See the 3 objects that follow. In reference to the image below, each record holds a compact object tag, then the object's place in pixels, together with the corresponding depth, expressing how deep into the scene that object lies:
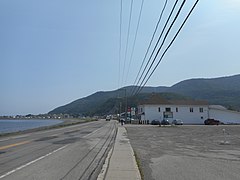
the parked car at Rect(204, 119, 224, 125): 44.27
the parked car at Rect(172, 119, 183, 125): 45.58
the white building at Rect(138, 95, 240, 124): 51.58
